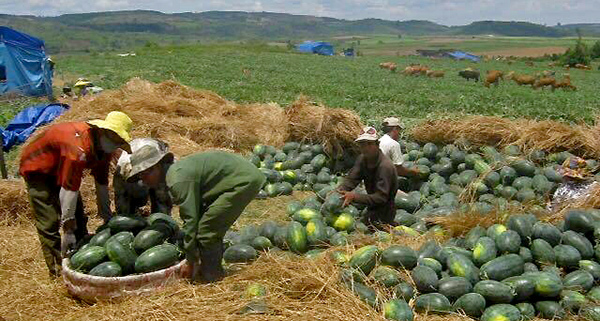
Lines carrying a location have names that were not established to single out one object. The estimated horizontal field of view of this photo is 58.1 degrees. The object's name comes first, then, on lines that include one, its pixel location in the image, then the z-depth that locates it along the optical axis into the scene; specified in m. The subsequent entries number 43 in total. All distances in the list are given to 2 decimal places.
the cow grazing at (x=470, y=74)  41.87
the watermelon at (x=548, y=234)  6.23
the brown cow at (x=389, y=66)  52.19
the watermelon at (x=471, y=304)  5.39
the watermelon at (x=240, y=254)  6.59
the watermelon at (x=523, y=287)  5.48
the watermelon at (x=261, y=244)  7.04
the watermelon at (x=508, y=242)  6.05
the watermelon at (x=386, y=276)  5.62
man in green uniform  5.47
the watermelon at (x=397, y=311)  5.12
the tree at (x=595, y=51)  70.01
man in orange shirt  5.84
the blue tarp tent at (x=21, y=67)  26.56
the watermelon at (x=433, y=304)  5.38
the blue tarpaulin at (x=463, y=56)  76.75
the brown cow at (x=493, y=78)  37.66
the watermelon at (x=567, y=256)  5.95
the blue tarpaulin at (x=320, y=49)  91.06
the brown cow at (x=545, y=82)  36.03
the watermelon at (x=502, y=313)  5.24
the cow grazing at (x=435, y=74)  44.34
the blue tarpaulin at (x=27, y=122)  15.00
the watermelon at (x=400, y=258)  5.86
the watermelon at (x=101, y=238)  5.97
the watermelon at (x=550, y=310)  5.35
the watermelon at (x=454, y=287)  5.51
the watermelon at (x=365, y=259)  5.82
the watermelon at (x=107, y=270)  5.63
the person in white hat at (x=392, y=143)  9.67
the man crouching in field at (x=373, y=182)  7.80
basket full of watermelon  5.57
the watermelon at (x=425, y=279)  5.57
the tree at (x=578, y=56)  60.91
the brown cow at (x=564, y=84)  34.78
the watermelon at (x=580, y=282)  5.58
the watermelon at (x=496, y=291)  5.43
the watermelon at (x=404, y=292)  5.53
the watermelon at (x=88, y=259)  5.77
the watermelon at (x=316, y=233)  7.13
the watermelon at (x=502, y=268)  5.75
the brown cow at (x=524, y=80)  38.72
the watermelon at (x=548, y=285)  5.49
